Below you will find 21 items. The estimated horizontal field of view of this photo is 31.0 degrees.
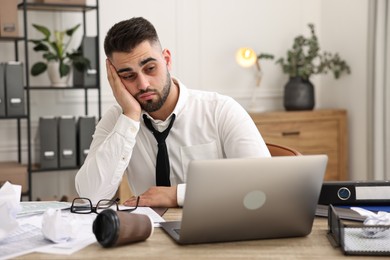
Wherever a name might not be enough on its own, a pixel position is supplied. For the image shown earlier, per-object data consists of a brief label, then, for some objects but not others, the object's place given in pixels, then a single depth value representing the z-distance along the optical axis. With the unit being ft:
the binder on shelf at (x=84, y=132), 14.33
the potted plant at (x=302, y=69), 16.61
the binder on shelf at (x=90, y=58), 14.34
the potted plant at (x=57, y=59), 14.20
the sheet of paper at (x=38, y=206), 6.67
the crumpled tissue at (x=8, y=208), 5.69
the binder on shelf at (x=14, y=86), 13.69
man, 8.07
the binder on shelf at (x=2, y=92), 13.66
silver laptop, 5.33
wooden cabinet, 15.83
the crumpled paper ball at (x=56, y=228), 5.51
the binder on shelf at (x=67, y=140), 14.25
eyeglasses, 6.68
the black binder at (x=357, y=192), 6.74
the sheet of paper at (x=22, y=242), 5.33
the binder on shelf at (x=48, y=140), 14.16
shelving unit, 13.89
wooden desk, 5.20
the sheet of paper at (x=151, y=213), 6.28
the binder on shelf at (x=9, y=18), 13.69
